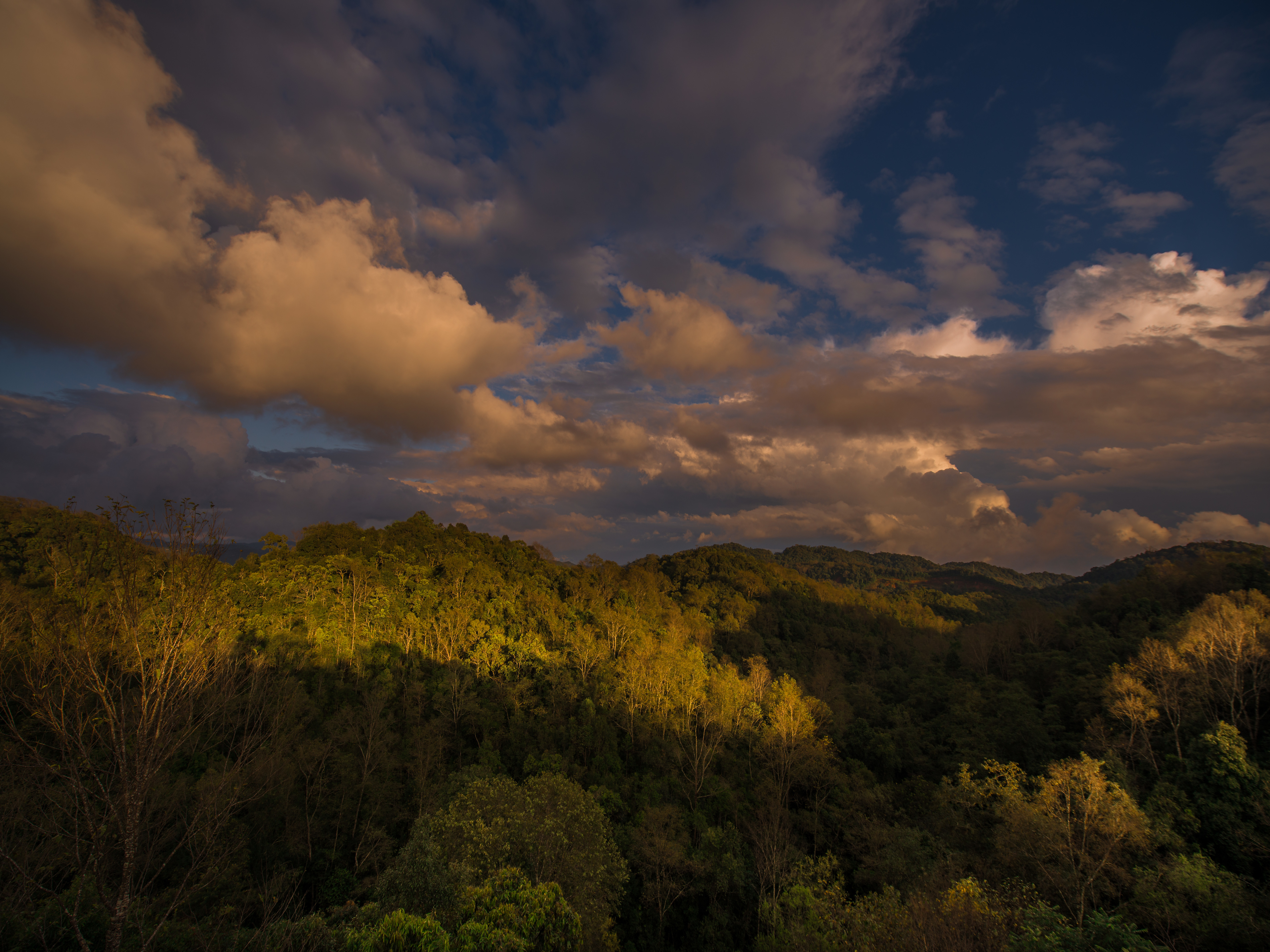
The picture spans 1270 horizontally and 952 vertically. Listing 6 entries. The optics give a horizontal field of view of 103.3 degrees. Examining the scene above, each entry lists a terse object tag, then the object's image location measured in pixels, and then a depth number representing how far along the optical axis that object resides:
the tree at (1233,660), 36.38
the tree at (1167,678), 37.38
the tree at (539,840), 18.95
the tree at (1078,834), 24.50
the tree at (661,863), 30.53
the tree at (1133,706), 36.19
